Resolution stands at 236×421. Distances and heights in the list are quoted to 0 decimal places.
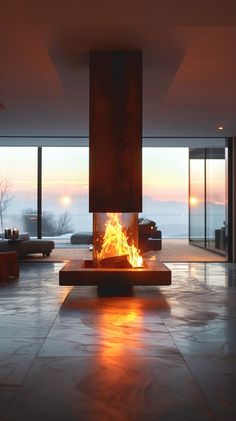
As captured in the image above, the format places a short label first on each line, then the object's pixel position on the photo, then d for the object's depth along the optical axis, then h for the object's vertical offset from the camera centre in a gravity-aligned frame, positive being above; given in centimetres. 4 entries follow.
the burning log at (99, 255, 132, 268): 634 -69
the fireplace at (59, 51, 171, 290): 568 +71
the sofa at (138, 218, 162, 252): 1340 -74
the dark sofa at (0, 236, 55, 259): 1105 -84
